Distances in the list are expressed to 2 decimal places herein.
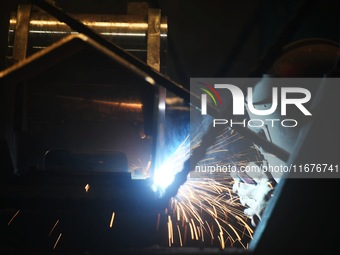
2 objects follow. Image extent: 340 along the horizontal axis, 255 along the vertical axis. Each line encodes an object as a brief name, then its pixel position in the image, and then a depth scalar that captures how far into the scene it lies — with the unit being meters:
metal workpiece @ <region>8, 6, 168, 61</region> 2.64
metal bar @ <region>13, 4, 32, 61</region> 2.57
